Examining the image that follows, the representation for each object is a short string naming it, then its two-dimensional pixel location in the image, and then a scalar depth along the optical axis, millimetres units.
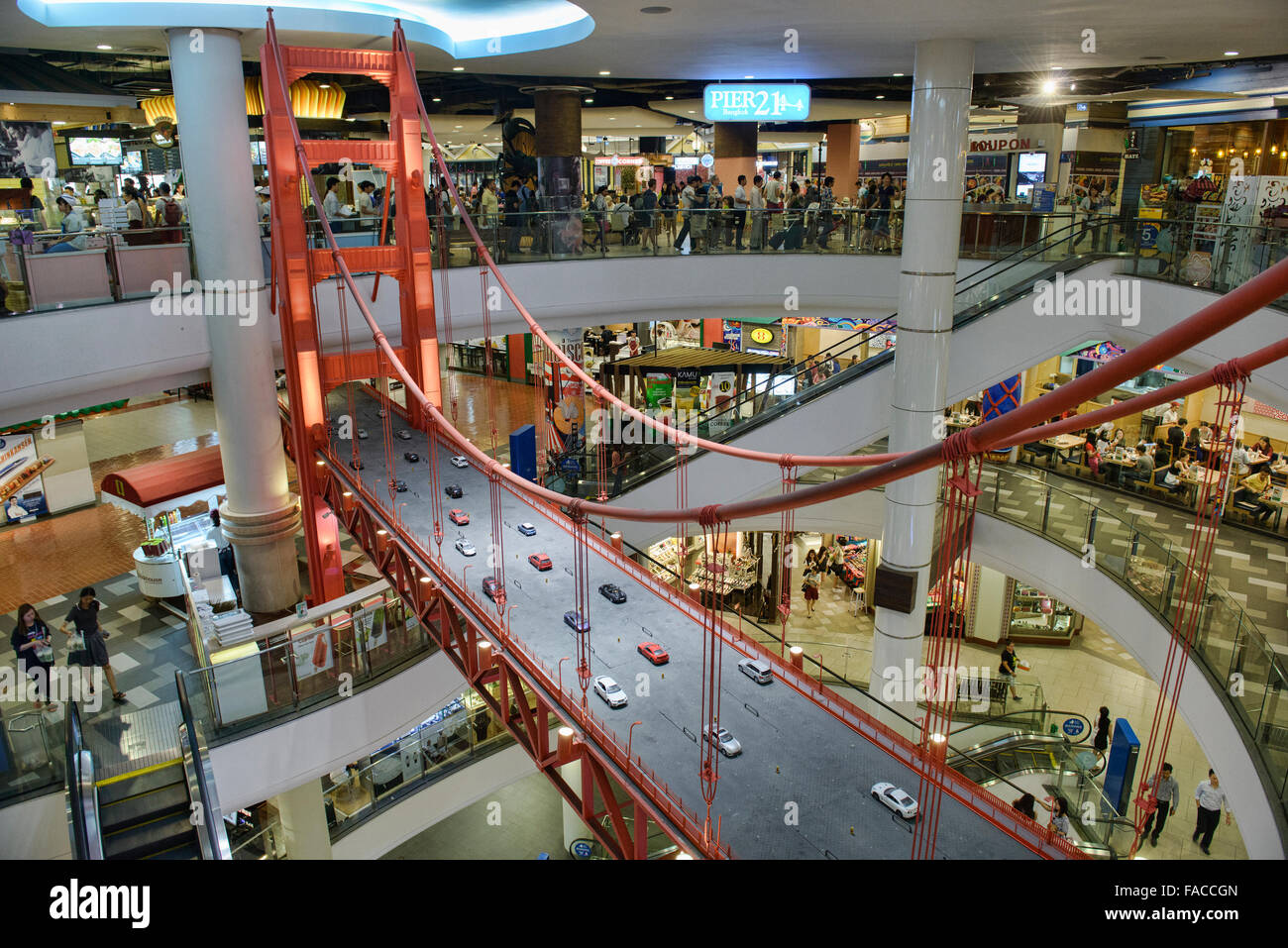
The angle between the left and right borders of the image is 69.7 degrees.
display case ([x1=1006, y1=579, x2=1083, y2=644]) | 17734
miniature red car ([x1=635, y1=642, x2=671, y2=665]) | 6984
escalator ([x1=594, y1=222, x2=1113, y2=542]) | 12516
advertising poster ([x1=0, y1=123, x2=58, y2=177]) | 17234
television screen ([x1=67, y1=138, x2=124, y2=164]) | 19172
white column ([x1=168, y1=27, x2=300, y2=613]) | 10750
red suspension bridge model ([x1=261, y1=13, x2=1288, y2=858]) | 3887
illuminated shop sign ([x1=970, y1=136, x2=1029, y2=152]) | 24062
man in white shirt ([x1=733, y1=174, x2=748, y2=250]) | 15586
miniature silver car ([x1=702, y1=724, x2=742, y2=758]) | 5852
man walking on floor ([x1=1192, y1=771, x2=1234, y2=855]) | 10469
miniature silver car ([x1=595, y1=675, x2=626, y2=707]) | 6438
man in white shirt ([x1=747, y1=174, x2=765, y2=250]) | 15561
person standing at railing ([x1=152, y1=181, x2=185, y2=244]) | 11383
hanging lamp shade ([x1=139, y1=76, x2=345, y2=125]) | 14477
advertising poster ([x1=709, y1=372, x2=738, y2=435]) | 18203
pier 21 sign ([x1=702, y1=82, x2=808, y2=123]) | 14055
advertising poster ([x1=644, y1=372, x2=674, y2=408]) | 18703
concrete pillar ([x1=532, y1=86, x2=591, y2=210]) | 17422
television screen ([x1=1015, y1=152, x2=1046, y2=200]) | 22325
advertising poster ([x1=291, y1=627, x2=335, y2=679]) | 10422
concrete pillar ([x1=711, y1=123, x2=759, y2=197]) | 23094
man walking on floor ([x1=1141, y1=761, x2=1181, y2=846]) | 11172
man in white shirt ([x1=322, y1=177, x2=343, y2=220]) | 13488
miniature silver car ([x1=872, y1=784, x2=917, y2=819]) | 5301
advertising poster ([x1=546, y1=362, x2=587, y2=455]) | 15508
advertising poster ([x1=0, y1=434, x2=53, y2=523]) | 15969
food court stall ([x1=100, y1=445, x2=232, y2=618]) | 13047
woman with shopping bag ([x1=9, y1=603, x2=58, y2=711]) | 9852
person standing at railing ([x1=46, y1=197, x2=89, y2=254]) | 10578
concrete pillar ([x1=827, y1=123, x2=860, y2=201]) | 27516
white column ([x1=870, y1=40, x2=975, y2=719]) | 10055
